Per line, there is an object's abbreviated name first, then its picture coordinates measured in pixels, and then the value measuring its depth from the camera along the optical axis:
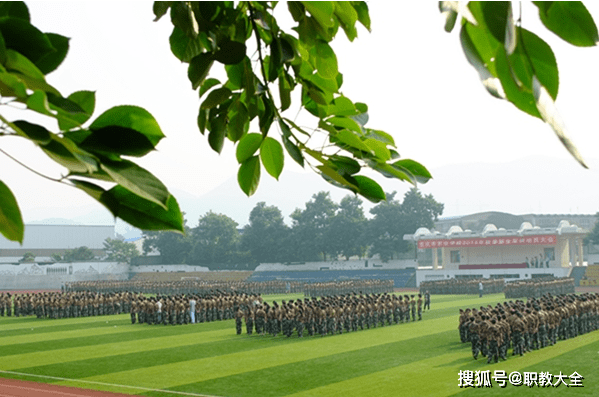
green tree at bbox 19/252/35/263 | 62.52
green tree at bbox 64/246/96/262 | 68.44
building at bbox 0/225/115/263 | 70.88
